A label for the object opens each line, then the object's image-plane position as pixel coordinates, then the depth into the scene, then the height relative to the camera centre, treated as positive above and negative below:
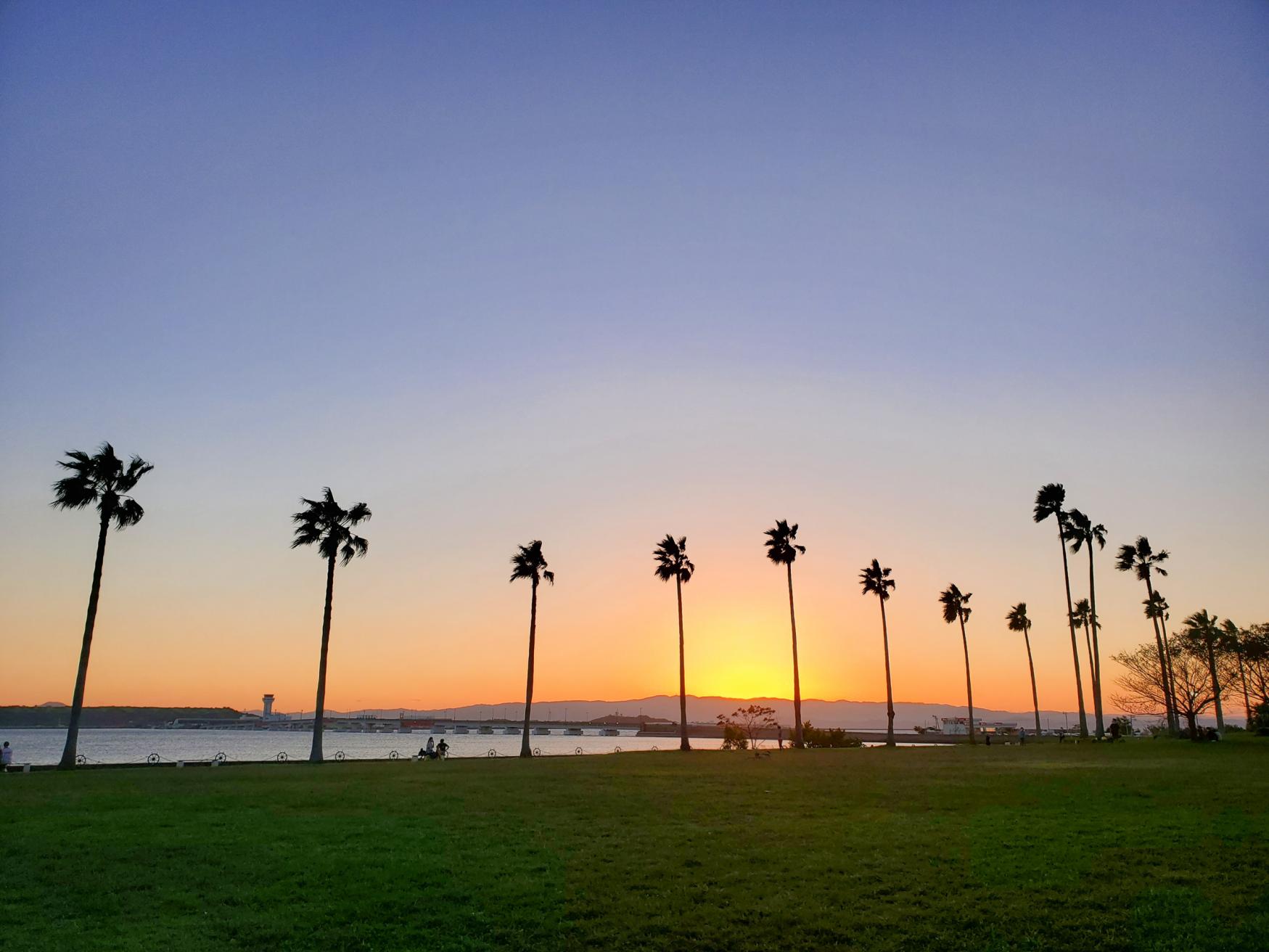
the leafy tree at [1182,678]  97.69 +1.32
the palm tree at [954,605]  114.06 +10.89
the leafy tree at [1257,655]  94.38 +3.75
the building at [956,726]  185.50 -8.21
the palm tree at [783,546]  89.94 +14.60
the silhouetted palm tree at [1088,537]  84.75 +15.04
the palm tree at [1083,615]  112.25 +9.74
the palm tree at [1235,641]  96.29 +5.34
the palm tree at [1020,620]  120.75 +9.44
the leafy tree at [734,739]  83.88 -5.11
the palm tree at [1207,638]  95.56 +5.82
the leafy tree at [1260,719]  85.50 -2.99
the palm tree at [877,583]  101.25 +12.28
